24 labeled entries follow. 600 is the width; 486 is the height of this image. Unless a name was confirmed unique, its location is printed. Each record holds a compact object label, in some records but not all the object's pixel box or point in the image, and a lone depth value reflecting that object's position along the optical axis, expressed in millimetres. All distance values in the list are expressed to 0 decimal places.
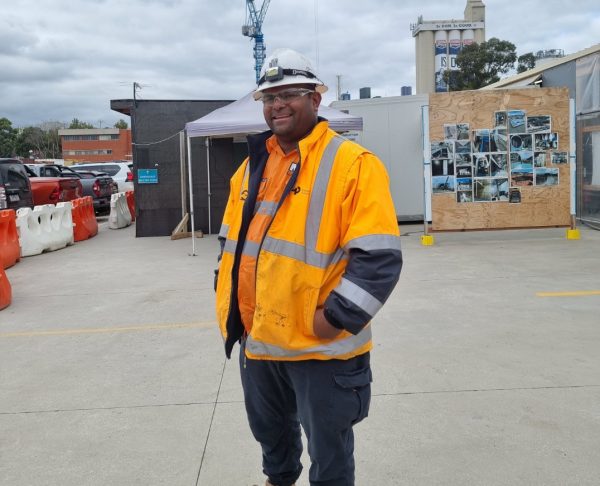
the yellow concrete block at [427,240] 10469
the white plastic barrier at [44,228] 10789
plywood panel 10117
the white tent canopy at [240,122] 9930
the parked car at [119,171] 23109
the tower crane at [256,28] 91688
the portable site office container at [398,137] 13641
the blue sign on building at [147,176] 13633
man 2021
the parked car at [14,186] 11664
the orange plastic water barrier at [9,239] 9477
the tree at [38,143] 78062
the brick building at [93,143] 88375
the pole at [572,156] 10180
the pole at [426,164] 10266
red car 14617
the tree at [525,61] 50312
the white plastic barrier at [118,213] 15652
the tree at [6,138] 70375
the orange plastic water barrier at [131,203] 18191
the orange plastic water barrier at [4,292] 6801
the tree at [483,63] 48594
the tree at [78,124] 107931
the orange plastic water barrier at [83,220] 12961
